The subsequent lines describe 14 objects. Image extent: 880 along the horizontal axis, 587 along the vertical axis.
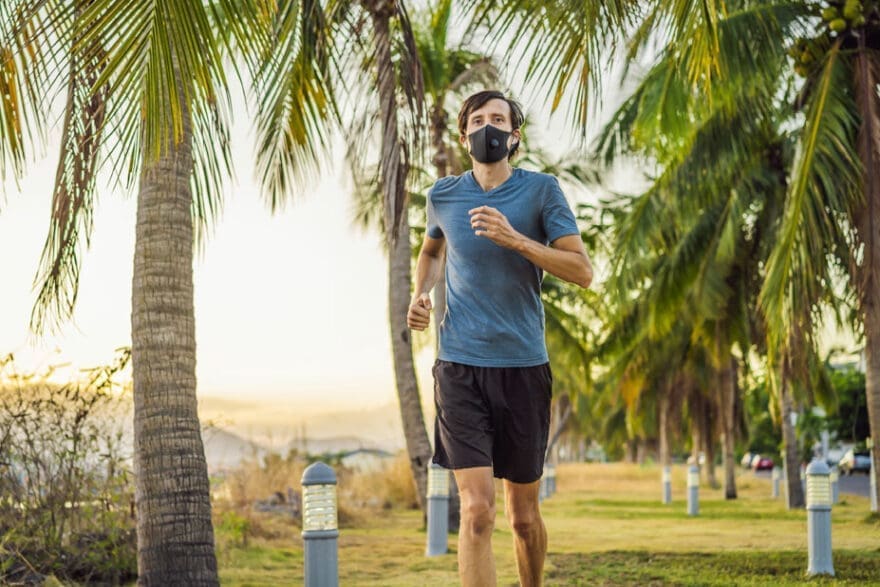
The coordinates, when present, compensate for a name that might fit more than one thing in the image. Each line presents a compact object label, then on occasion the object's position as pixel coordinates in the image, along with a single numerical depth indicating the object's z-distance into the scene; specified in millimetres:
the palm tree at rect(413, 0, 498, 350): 15492
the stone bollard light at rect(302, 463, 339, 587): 5277
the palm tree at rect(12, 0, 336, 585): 6609
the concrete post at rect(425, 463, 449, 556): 11102
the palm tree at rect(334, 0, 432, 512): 9273
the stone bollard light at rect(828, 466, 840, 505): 23452
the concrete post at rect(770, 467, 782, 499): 29080
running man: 4391
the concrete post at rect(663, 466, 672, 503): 25141
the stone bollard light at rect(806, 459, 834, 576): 8867
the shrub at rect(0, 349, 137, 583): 8273
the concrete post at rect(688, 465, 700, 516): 19484
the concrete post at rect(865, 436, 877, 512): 19284
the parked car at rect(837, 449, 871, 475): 54625
